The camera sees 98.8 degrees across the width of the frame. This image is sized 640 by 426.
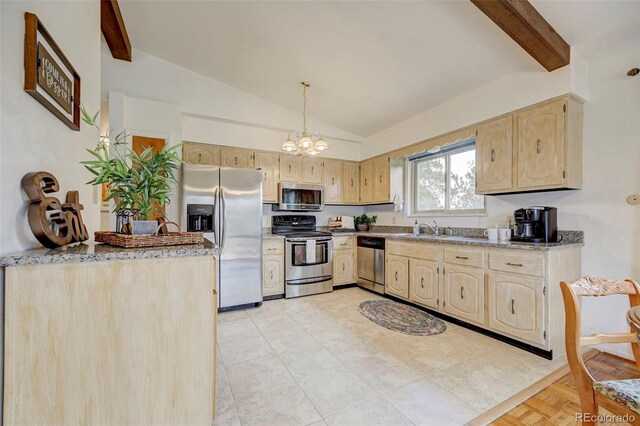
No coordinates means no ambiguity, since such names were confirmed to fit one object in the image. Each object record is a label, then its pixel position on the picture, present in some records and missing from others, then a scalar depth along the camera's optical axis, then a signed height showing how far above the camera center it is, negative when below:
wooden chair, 1.04 -0.59
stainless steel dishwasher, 4.02 -0.76
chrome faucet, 3.81 -0.19
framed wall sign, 1.09 +0.63
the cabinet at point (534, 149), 2.45 +0.64
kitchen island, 0.92 -0.46
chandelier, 3.10 +0.78
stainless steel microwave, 4.35 +0.26
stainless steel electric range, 3.97 -0.73
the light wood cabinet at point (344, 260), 4.37 -0.74
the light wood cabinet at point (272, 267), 3.84 -0.76
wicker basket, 1.22 -0.13
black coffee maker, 2.56 -0.08
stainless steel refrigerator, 3.36 -0.08
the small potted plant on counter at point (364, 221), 4.95 -0.13
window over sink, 3.59 +0.48
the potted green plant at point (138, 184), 1.27 +0.14
